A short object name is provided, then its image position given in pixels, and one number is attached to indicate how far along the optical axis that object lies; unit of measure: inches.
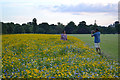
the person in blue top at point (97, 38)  443.2
